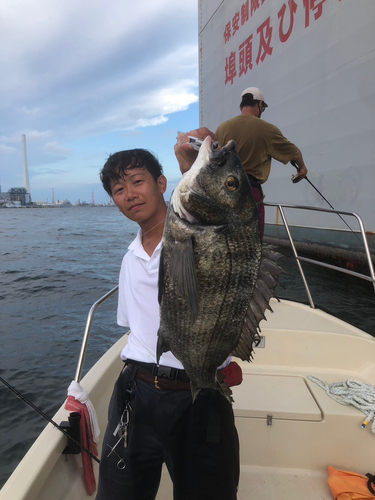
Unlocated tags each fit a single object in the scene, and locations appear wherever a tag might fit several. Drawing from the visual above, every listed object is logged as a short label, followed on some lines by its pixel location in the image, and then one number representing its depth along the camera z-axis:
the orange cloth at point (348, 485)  2.20
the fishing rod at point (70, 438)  1.92
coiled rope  2.56
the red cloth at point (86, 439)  2.01
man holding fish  1.57
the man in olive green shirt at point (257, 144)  3.02
